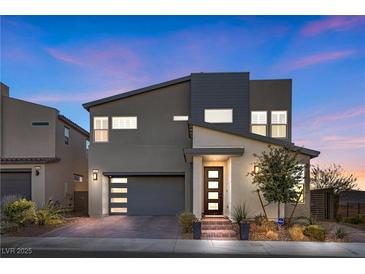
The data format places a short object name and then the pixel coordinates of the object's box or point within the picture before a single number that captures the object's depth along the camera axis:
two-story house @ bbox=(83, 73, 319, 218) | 15.37
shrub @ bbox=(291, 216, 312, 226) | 11.34
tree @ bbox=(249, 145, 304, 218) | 10.38
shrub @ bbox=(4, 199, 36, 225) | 10.90
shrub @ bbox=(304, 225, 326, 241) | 9.37
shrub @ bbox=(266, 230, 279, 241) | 9.49
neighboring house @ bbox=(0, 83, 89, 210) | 15.62
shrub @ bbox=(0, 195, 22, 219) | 11.10
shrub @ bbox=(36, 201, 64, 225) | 11.72
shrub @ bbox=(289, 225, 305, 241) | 9.52
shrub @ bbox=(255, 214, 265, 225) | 10.92
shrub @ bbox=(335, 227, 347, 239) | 9.62
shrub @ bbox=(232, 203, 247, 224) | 10.56
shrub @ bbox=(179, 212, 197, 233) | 10.23
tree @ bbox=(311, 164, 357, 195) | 18.88
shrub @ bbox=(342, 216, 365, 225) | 13.63
